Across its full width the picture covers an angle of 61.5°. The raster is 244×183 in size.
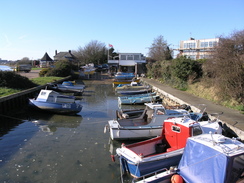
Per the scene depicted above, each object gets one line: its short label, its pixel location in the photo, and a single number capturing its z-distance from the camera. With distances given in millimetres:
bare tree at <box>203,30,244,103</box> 15258
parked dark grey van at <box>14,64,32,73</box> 47566
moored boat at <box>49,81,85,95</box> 28523
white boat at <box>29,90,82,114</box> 17047
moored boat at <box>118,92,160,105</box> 22391
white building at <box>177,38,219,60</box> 70488
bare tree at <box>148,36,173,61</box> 58500
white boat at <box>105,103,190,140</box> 11477
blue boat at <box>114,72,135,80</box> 39688
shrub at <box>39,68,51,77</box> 41325
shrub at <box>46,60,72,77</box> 43125
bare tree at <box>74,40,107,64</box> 79812
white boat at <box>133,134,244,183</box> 5781
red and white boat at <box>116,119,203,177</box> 7530
